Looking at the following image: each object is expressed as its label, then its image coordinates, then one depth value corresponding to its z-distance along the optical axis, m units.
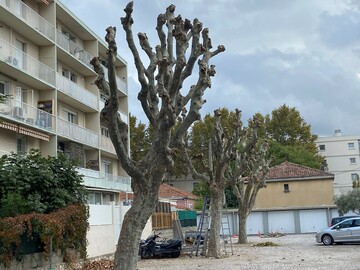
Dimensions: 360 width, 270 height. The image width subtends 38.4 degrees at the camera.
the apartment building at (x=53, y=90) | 26.98
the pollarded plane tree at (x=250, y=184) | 33.62
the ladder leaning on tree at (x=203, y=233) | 24.41
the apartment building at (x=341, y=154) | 95.50
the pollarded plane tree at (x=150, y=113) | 11.97
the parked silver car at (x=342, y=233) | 29.34
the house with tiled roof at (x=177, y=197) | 62.14
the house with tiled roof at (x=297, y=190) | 52.00
